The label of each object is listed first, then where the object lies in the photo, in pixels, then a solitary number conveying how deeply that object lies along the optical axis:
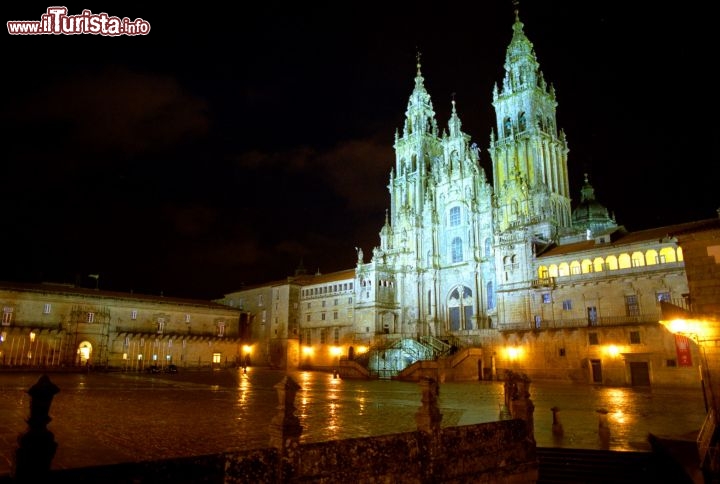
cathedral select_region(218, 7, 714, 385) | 40.69
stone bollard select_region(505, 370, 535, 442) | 14.39
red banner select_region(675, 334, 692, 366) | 23.95
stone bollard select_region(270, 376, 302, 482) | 9.46
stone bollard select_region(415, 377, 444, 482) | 11.98
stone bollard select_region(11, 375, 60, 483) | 6.95
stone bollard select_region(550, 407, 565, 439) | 16.05
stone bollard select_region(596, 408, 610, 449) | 15.19
